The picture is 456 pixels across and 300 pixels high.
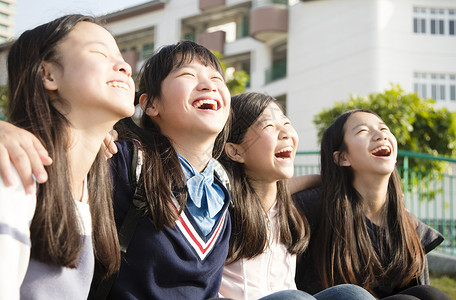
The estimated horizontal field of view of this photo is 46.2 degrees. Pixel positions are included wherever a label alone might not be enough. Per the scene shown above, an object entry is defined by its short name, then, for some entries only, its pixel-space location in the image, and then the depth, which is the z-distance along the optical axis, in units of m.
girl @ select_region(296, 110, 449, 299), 2.64
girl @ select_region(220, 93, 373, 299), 2.32
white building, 17.12
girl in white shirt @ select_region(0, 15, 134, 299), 1.45
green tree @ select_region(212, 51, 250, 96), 13.02
